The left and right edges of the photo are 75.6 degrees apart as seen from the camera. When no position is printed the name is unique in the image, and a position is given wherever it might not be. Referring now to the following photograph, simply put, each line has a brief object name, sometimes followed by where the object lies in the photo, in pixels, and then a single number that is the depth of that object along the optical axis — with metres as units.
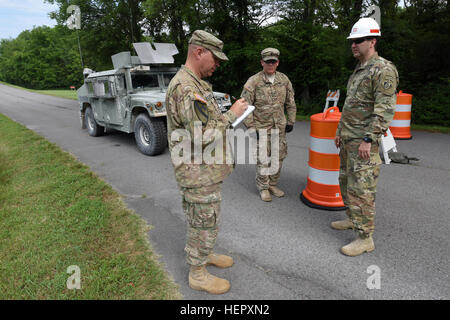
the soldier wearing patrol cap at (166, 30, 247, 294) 1.92
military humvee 6.18
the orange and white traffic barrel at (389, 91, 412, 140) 6.81
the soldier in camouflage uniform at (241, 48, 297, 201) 3.83
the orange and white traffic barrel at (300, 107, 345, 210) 3.47
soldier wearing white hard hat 2.46
